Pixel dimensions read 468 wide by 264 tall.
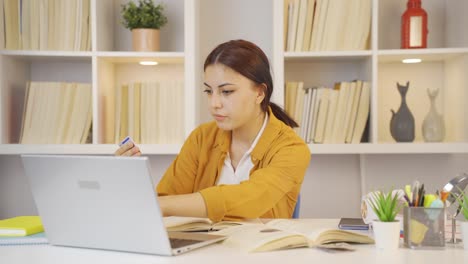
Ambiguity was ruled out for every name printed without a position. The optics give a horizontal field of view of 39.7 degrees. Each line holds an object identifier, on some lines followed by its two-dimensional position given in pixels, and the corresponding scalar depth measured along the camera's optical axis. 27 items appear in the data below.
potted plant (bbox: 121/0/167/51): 3.09
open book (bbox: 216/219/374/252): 1.48
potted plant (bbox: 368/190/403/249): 1.48
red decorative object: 3.03
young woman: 2.01
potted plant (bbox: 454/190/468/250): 1.50
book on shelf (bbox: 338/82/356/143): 3.05
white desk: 1.36
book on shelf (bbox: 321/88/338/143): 3.07
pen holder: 1.50
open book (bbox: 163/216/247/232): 1.74
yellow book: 1.63
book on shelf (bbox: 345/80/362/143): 3.05
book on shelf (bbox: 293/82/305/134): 3.09
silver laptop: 1.34
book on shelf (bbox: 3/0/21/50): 3.05
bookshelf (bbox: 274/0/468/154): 2.99
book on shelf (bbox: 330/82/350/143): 3.06
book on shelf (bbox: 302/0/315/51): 3.05
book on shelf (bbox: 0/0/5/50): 3.04
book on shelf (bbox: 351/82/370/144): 3.04
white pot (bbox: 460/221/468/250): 1.49
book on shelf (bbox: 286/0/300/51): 3.05
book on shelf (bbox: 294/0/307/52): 3.04
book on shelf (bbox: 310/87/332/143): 3.07
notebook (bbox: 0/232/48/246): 1.58
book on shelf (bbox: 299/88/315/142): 3.08
